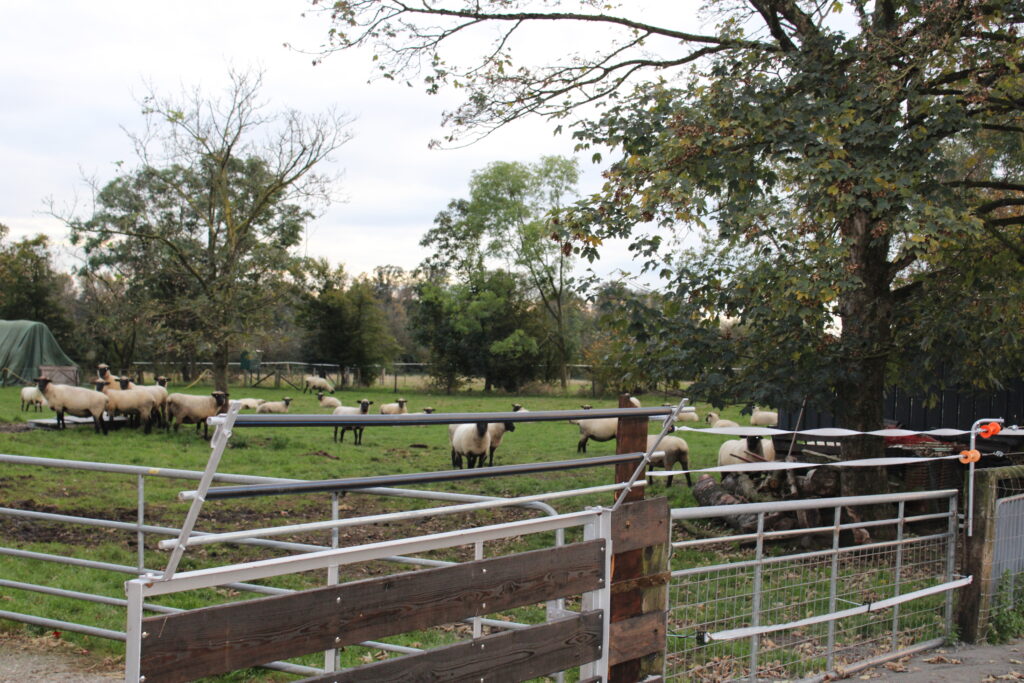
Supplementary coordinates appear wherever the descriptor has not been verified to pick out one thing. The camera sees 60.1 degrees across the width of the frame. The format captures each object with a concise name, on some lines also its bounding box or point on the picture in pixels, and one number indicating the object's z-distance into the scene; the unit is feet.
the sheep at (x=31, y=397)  85.81
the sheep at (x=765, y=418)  76.02
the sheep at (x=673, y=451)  52.60
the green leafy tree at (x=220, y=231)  90.79
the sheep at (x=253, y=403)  93.25
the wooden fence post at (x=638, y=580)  13.20
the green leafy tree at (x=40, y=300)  156.35
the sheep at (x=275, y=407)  93.91
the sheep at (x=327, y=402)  101.45
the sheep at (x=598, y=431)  64.95
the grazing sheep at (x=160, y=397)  69.56
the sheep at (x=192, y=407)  68.95
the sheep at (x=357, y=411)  69.34
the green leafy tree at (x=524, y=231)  156.76
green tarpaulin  129.49
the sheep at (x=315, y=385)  139.29
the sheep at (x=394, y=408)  80.79
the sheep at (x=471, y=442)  54.39
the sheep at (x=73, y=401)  63.98
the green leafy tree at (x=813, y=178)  30.37
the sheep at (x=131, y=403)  67.82
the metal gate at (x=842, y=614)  15.72
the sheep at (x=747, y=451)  45.60
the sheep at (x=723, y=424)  67.29
